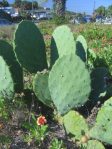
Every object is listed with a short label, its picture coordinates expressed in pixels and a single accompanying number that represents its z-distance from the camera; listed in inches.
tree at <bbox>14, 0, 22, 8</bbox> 1454.5
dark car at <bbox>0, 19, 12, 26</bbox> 1057.5
